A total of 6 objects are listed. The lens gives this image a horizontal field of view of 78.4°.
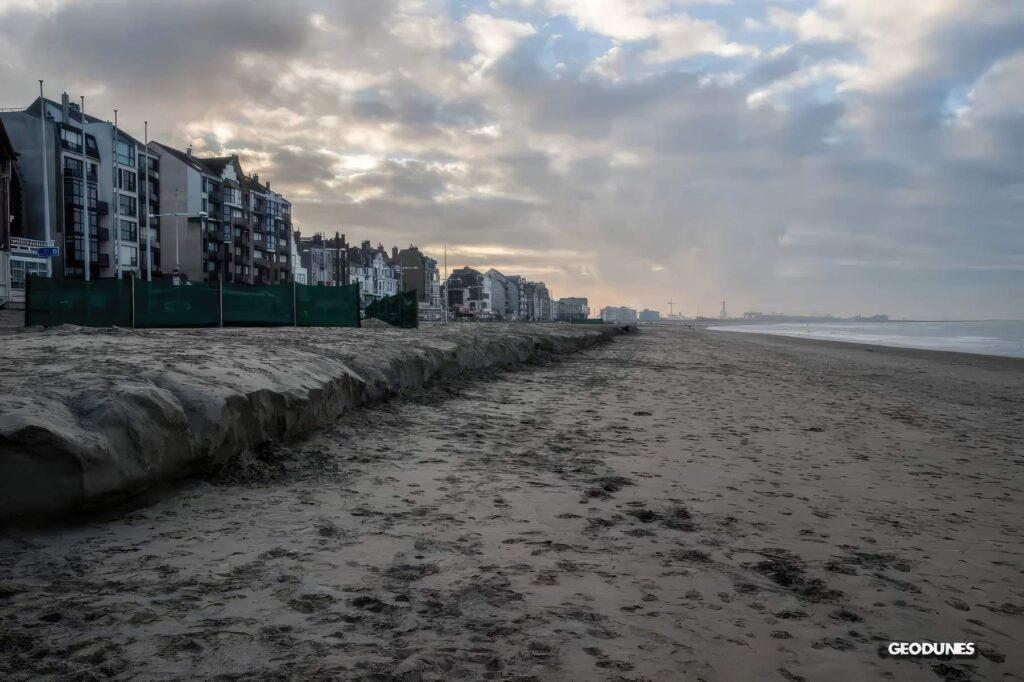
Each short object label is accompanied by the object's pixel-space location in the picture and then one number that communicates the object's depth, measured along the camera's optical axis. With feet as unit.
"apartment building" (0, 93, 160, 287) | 187.11
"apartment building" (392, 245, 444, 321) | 476.54
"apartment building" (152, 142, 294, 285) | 240.12
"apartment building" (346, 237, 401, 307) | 401.29
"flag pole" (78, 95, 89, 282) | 188.75
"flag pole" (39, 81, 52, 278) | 138.51
